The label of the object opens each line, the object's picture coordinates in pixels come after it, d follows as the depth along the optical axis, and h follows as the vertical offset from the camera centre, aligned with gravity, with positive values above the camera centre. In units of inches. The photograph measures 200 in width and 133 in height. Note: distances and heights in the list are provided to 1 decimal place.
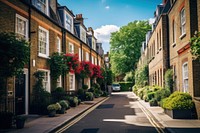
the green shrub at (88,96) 1021.0 -74.5
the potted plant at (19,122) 383.2 -69.1
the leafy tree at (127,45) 2250.2 +324.4
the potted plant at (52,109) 525.7 -66.9
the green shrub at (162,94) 670.9 -45.0
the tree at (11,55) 359.9 +37.4
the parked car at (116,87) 2274.0 -81.3
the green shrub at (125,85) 2408.1 -71.5
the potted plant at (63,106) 577.5 -69.4
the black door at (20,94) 505.7 -33.3
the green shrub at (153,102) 732.0 -73.3
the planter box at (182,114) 460.8 -70.2
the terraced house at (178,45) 472.7 +91.9
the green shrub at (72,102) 746.2 -72.7
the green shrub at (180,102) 460.8 -46.9
